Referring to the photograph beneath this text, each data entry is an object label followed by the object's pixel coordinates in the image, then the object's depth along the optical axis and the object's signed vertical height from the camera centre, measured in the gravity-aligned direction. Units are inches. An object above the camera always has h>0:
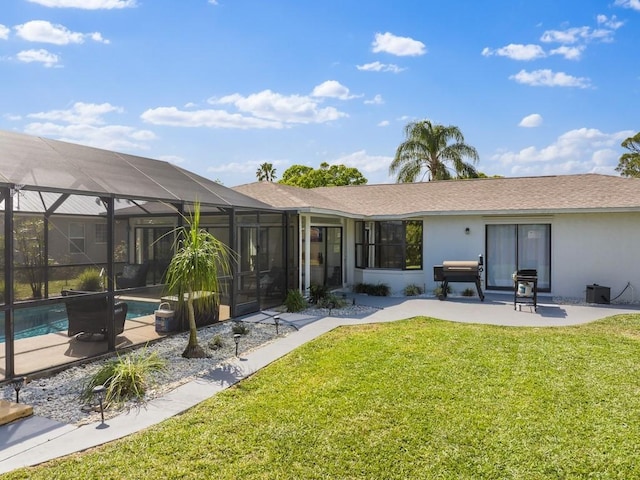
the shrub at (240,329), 356.2 -79.6
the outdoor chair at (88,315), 300.1 -56.4
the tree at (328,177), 1640.0 +223.9
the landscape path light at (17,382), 233.8 -80.9
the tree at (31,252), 395.0 -15.0
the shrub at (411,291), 606.9 -80.3
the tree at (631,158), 1425.9 +256.3
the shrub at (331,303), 494.6 -79.1
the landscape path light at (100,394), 192.1 -71.5
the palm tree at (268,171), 2075.5 +310.7
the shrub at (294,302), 471.8 -74.4
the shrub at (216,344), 321.0 -82.3
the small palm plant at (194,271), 279.7 -23.3
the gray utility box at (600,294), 521.3 -74.0
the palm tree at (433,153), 1176.2 +225.3
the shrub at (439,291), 579.4 -77.9
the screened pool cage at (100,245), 274.8 -10.0
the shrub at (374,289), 609.2 -78.2
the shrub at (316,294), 515.2 -71.5
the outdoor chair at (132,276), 355.3 -35.6
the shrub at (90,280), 380.2 -41.6
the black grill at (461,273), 547.2 -49.8
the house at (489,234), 539.8 +0.9
